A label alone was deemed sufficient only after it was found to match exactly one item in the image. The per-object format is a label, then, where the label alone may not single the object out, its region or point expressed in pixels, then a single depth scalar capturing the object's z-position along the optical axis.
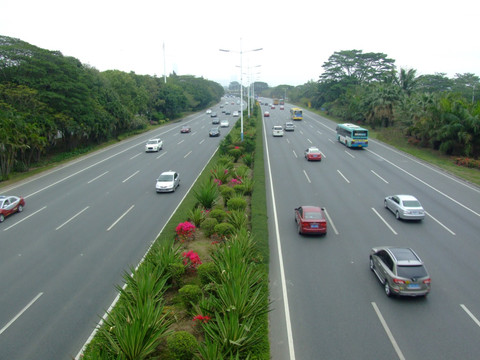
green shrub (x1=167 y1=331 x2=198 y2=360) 10.07
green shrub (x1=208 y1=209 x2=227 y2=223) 20.55
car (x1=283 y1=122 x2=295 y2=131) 62.36
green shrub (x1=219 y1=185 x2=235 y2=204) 24.25
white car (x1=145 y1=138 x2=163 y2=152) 46.91
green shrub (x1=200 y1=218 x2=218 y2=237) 19.31
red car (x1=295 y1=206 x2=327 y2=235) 19.52
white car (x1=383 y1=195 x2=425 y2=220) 21.44
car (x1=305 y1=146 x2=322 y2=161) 38.62
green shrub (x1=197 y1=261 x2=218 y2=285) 13.94
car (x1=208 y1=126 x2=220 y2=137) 59.44
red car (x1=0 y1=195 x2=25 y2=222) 23.41
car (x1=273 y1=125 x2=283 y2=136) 56.16
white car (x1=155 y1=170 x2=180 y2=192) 28.39
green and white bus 44.94
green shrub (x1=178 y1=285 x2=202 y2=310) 12.68
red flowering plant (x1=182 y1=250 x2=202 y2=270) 15.28
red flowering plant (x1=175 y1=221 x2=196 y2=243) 18.67
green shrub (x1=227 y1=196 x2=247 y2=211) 21.84
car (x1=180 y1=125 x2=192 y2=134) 65.00
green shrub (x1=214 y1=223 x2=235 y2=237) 18.72
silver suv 13.55
